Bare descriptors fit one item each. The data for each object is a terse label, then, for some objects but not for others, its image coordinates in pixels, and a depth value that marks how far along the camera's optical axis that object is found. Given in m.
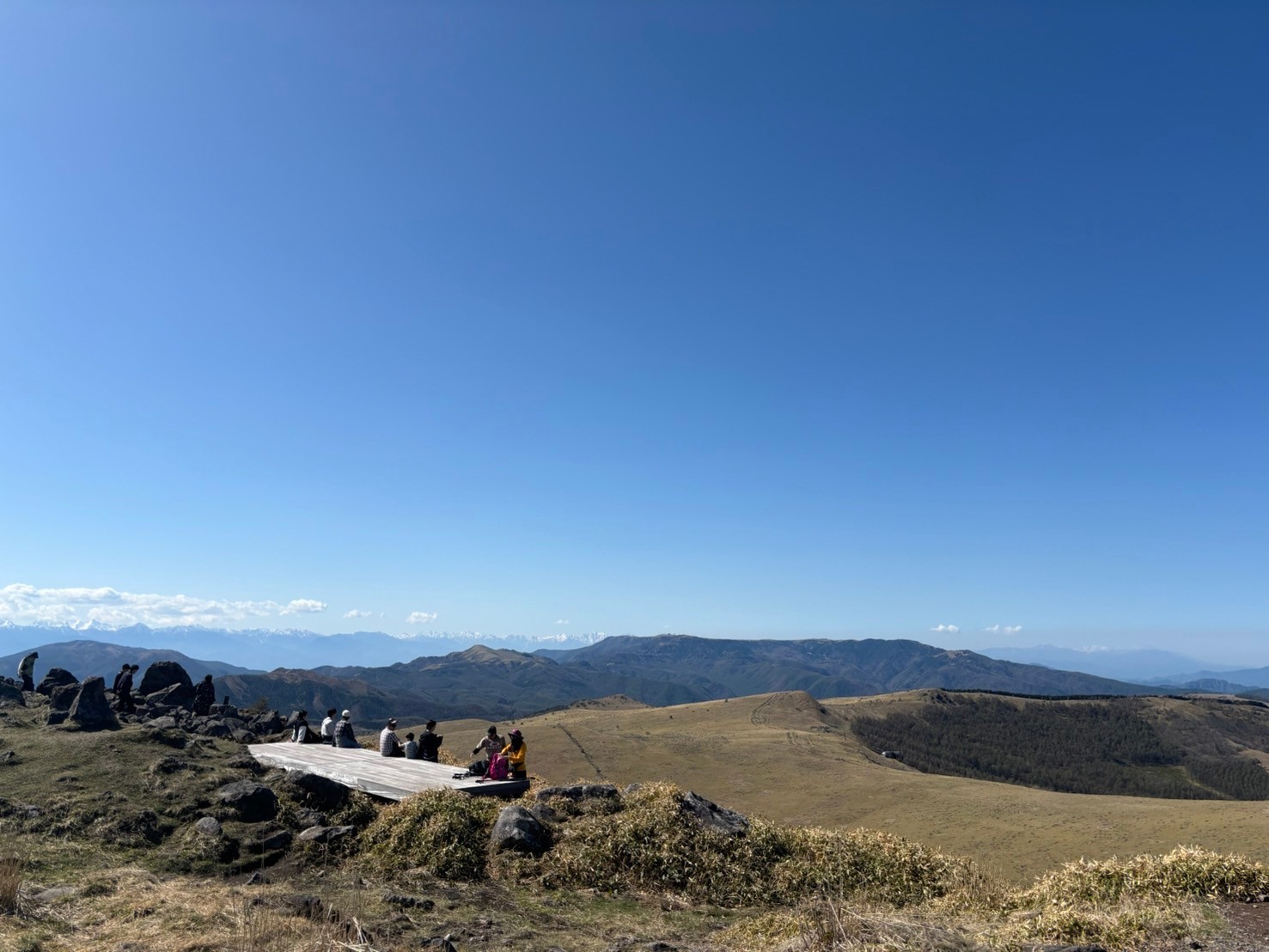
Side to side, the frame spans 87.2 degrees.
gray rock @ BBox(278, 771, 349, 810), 16.58
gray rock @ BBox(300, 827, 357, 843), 14.28
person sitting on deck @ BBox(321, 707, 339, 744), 25.75
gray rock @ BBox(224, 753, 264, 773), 18.80
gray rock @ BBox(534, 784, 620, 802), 15.64
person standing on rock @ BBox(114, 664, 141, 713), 26.88
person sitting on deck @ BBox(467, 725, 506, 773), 18.05
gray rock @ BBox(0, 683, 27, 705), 27.50
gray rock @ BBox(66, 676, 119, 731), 21.53
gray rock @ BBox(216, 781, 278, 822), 15.44
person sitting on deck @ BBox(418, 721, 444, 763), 21.28
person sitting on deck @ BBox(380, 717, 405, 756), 21.77
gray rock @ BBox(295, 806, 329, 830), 15.41
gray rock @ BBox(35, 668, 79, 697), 30.46
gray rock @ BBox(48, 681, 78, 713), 24.22
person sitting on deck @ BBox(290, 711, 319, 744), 24.77
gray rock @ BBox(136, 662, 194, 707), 32.84
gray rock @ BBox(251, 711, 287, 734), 27.38
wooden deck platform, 16.19
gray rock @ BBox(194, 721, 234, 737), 24.30
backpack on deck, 17.28
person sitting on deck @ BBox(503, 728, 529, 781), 17.84
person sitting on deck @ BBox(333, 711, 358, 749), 23.95
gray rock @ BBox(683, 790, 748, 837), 13.88
